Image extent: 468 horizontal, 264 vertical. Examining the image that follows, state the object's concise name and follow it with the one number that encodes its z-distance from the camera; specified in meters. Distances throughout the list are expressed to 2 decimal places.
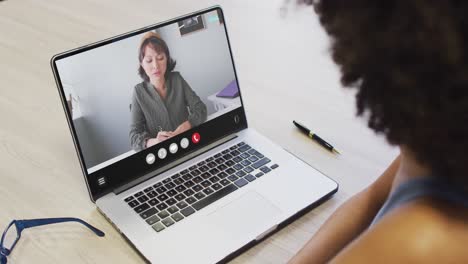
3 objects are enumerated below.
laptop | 0.77
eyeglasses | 0.78
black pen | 0.94
